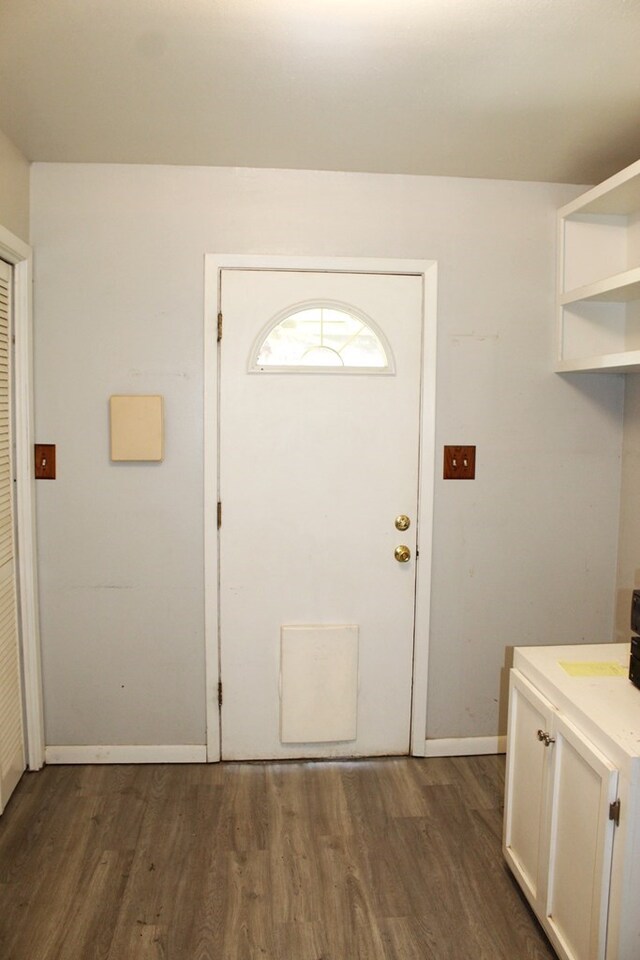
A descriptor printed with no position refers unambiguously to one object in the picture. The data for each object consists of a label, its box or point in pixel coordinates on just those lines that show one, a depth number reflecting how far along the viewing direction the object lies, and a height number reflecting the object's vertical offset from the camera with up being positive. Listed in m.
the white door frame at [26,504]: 2.40 -0.28
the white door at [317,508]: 2.54 -0.30
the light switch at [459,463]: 2.64 -0.10
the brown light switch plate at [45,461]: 2.52 -0.12
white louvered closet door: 2.33 -0.64
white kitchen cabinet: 1.42 -0.91
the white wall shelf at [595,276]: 2.57 +0.68
